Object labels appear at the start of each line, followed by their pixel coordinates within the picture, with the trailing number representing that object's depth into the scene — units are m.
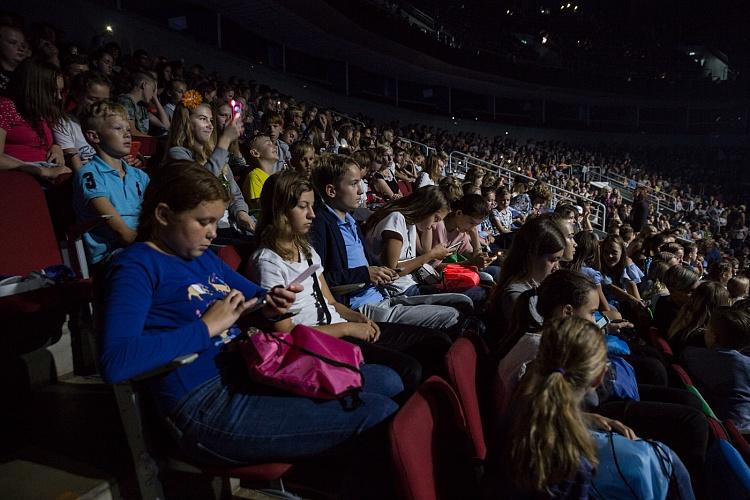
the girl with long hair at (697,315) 3.22
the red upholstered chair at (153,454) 1.48
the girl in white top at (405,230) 3.16
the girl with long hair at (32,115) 3.02
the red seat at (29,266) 2.04
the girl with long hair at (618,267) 4.75
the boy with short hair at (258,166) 3.78
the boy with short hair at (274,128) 4.89
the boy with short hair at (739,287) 4.76
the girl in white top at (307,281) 2.20
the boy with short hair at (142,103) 4.87
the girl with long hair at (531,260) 2.67
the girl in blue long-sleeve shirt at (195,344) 1.38
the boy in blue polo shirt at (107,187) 2.43
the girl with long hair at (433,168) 7.17
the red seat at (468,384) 1.79
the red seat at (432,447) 1.31
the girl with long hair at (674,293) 3.66
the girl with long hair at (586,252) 4.17
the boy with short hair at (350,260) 2.74
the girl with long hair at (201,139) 3.30
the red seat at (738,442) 2.06
